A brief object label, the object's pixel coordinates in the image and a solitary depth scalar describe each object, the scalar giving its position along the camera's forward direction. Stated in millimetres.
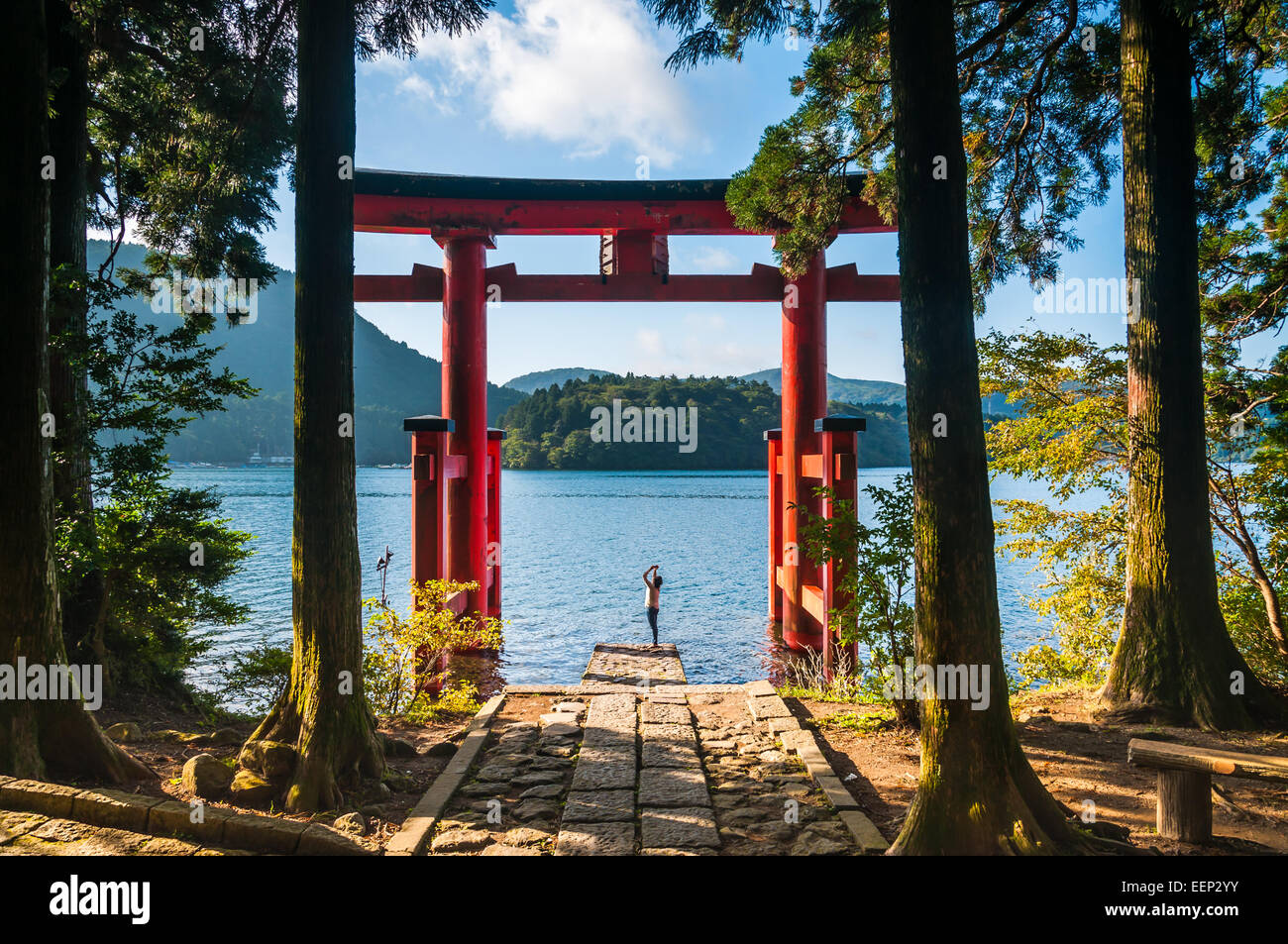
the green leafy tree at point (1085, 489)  6688
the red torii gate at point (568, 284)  10102
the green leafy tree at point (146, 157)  5898
